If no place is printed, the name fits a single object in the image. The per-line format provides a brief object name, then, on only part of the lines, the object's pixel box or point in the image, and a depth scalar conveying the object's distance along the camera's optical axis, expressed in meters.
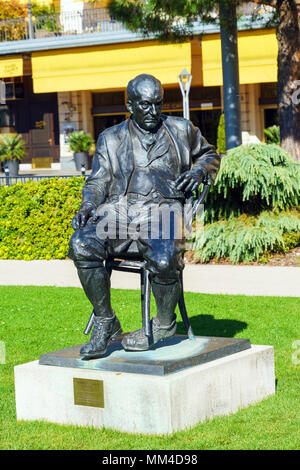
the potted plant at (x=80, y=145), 26.75
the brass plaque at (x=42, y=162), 30.08
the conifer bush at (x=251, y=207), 11.21
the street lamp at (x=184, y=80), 19.20
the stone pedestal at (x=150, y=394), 4.62
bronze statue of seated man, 5.03
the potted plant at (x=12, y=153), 25.89
